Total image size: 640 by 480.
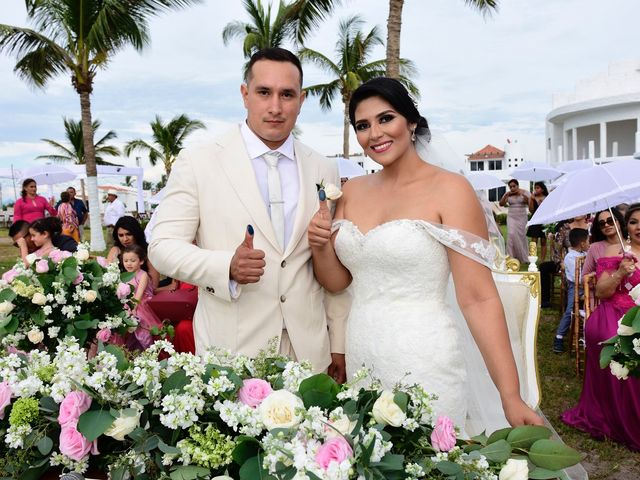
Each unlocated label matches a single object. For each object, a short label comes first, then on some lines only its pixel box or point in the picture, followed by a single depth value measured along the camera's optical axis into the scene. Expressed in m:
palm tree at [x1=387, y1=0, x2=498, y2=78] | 10.03
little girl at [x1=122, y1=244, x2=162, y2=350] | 5.16
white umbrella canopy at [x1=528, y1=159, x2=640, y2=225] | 5.98
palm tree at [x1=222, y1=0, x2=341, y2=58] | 18.66
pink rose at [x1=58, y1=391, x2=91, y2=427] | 1.48
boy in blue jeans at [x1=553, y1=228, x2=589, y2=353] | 7.69
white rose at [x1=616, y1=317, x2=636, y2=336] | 3.15
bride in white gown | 2.53
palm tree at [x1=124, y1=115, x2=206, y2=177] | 38.47
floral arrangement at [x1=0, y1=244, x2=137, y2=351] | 3.56
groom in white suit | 2.55
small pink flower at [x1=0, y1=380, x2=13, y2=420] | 1.60
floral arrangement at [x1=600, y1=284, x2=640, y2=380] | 3.15
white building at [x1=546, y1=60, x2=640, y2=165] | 36.28
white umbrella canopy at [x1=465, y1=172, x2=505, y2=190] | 17.77
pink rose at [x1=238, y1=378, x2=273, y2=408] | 1.48
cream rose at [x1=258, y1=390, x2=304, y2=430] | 1.34
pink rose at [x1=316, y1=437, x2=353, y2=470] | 1.21
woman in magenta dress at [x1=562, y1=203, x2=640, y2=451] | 5.12
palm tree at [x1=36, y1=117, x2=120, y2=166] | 41.41
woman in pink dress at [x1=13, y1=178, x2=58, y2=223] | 13.48
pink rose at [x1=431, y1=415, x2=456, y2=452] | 1.40
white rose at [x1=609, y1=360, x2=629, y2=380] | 3.30
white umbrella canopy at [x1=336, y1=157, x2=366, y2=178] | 15.74
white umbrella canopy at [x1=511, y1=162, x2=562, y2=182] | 19.28
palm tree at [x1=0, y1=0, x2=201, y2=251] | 16.72
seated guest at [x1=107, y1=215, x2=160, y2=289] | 6.50
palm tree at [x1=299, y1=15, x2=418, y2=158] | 24.64
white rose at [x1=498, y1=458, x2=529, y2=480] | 1.34
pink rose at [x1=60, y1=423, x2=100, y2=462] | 1.47
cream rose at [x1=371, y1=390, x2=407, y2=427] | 1.36
